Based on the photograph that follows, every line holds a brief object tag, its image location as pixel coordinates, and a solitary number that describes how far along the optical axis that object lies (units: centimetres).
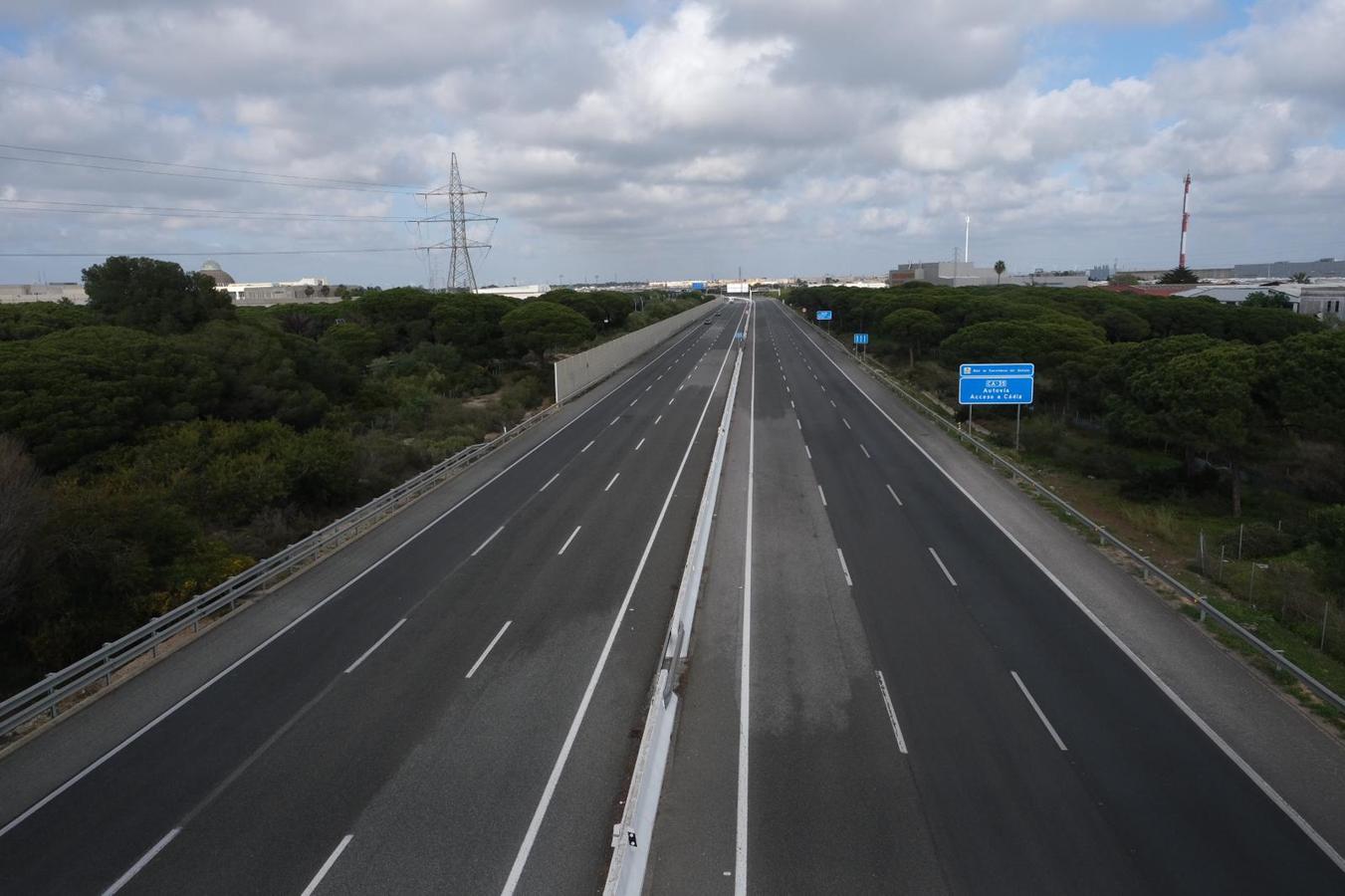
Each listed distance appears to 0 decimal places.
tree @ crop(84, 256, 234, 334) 4112
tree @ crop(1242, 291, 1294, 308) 8331
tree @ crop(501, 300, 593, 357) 6003
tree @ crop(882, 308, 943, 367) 6350
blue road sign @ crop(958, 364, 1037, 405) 3319
